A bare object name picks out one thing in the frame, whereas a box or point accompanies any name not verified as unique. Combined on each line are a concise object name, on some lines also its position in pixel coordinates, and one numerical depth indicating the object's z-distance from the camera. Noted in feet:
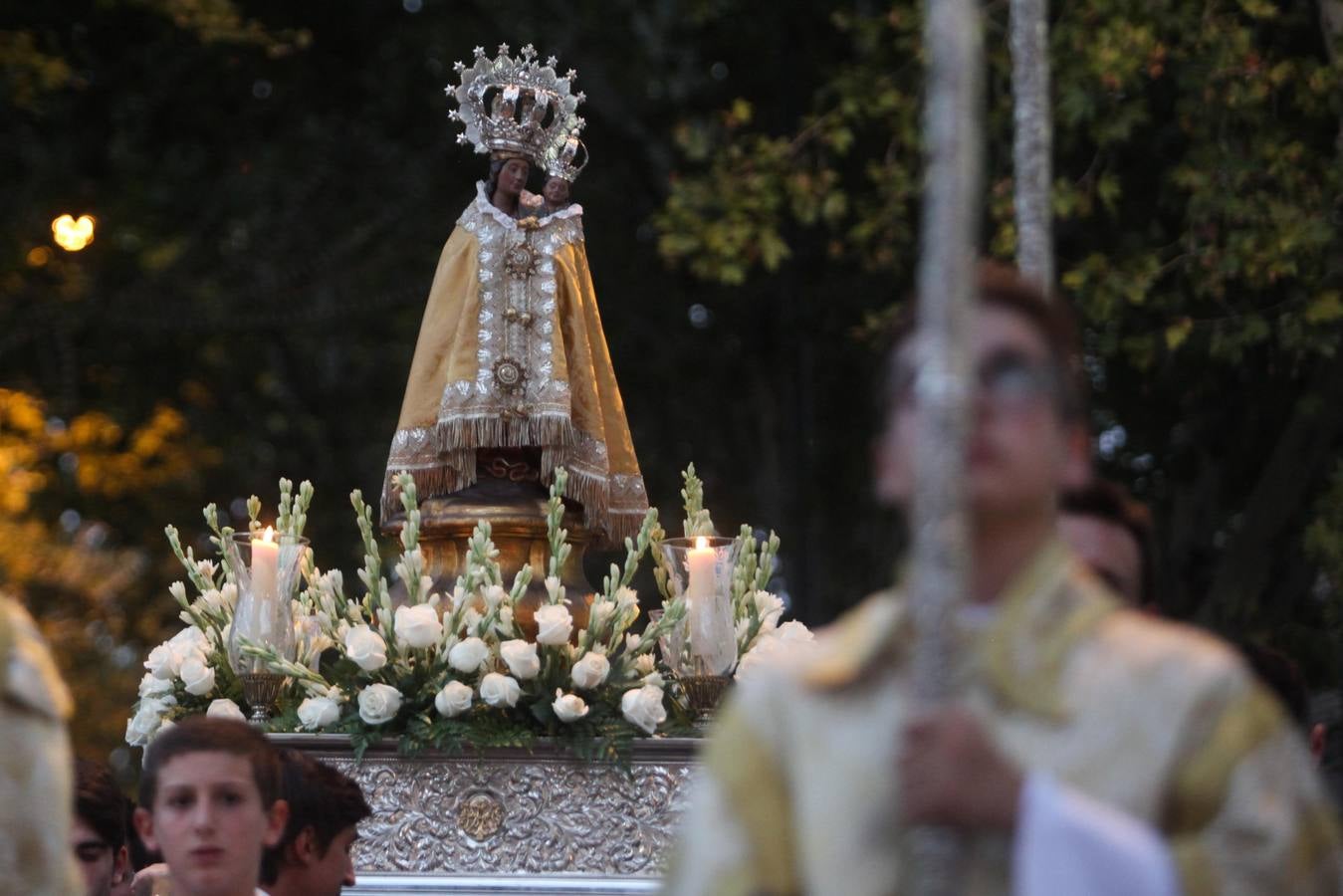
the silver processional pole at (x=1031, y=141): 22.35
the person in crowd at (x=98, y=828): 36.09
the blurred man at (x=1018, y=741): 15.56
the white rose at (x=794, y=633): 45.47
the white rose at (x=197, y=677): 44.50
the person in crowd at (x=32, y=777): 20.45
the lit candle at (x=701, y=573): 44.11
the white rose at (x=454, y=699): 42.37
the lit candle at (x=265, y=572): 44.37
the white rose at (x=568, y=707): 42.32
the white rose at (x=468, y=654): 42.52
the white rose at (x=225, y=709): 43.57
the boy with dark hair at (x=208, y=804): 29.22
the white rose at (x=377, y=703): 42.47
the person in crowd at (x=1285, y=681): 32.37
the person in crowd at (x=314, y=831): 35.65
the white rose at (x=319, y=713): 42.86
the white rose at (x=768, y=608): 45.85
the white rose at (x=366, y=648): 42.83
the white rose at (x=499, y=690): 42.27
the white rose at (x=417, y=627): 43.06
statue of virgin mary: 48.52
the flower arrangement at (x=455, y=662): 42.70
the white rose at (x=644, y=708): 42.52
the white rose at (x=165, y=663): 45.09
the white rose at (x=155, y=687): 44.98
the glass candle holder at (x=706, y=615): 43.91
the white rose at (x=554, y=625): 42.83
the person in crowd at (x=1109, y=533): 23.79
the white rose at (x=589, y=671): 42.60
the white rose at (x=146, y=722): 44.65
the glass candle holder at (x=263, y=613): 44.32
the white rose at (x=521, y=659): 42.50
